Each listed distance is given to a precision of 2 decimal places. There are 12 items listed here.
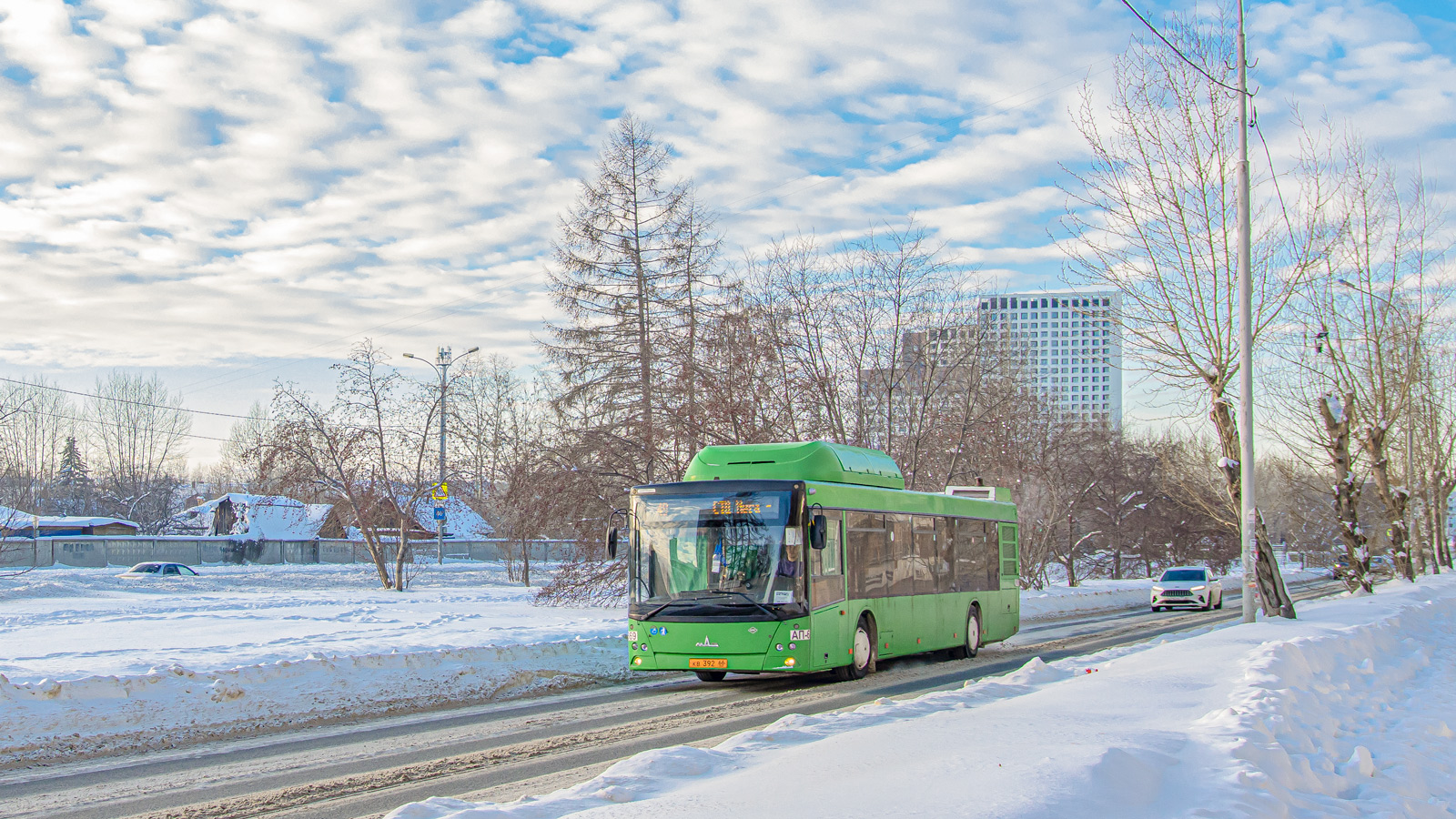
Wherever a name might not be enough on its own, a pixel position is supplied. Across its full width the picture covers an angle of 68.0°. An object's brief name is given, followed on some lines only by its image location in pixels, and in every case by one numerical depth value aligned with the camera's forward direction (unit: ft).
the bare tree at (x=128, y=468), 289.74
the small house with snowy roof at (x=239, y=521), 233.35
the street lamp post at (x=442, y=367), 130.62
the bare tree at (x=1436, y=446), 135.64
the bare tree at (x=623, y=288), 95.45
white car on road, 113.60
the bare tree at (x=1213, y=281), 70.00
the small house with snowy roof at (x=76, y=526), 245.45
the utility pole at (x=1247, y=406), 64.03
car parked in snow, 145.07
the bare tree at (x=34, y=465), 268.41
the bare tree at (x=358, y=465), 117.70
